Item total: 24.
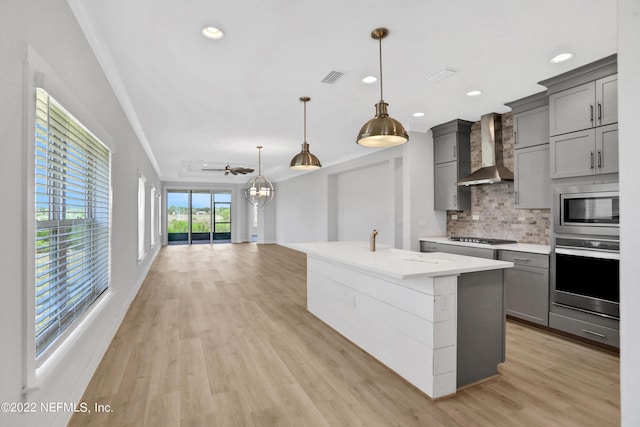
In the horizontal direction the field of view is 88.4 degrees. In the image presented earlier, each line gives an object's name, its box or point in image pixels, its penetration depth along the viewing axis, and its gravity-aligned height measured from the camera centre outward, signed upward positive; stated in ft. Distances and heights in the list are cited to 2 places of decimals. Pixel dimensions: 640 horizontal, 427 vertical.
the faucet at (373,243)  11.14 -0.97
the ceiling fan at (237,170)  29.14 +3.99
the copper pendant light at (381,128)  7.99 +2.13
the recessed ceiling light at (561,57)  9.34 +4.54
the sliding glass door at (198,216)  42.27 -0.13
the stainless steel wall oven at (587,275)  9.76 -1.92
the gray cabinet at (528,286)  11.50 -2.63
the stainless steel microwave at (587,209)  9.87 +0.16
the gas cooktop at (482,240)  13.65 -1.14
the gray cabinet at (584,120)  9.90 +3.03
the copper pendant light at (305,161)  12.33 +2.01
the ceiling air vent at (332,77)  10.49 +4.52
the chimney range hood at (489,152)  14.25 +2.83
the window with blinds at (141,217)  18.88 -0.11
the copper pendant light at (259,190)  23.20 +1.79
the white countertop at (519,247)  11.73 -1.25
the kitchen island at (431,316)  7.38 -2.53
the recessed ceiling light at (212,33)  7.98 +4.51
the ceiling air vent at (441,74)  10.30 +4.53
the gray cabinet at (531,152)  12.38 +2.43
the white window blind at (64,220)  5.30 -0.09
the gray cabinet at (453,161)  16.31 +2.70
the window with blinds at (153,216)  25.88 -0.08
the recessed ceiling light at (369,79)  10.81 +4.52
